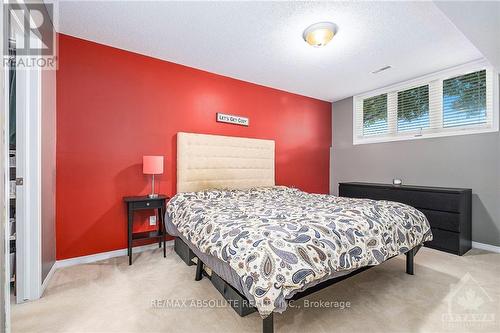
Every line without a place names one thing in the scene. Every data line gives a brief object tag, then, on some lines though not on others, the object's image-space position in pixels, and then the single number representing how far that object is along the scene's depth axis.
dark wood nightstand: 2.65
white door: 1.89
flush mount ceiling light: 2.38
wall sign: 3.70
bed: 1.30
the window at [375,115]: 4.34
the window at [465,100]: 3.21
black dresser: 2.98
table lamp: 2.81
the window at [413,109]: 3.76
